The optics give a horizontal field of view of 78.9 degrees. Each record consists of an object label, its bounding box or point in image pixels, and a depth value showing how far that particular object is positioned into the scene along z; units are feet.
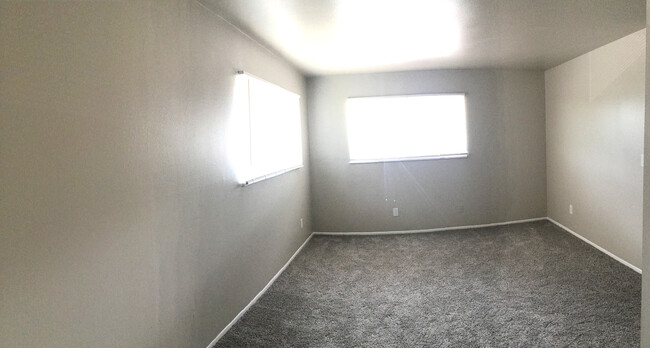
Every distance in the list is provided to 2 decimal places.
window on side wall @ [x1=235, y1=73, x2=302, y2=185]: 10.25
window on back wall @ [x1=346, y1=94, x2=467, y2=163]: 17.93
